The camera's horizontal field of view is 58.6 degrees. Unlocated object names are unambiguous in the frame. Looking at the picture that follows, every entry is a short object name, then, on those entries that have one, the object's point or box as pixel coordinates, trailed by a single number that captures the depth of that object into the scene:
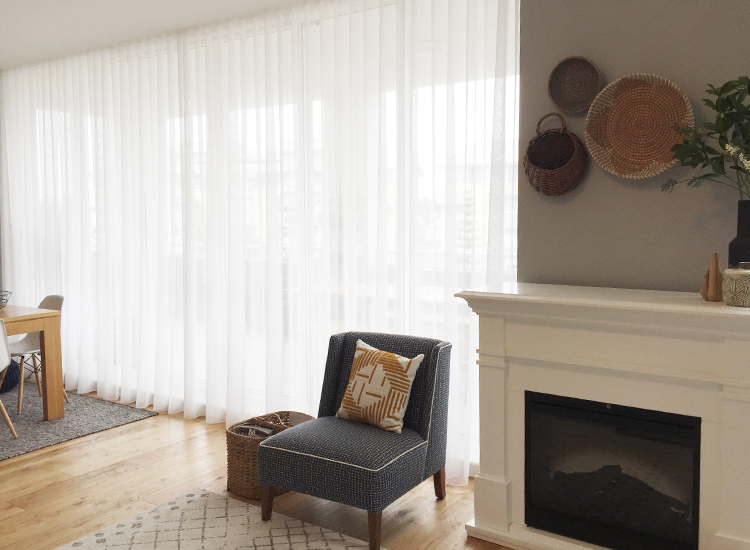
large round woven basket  2.62
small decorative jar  2.25
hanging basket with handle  2.86
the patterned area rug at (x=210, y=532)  2.80
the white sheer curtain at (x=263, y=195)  3.46
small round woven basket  2.82
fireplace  2.31
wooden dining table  4.52
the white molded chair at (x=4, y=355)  4.15
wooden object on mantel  2.38
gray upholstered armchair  2.71
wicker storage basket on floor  3.26
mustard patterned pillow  3.01
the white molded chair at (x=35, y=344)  4.79
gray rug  4.12
